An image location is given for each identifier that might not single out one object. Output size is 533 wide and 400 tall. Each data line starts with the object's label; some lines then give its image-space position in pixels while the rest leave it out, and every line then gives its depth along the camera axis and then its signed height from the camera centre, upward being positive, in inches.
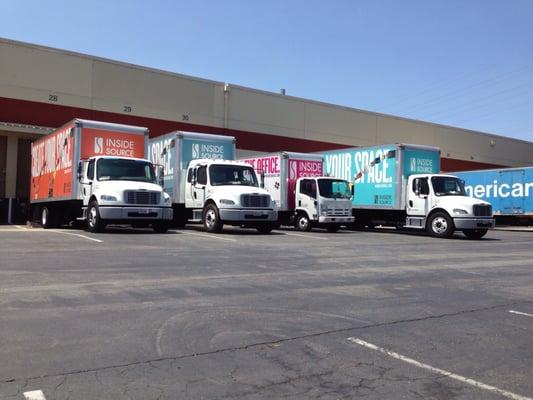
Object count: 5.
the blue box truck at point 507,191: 1051.9 +57.0
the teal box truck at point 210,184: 695.1 +41.6
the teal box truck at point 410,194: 770.8 +36.8
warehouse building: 1067.9 +256.3
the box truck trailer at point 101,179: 642.2 +41.8
